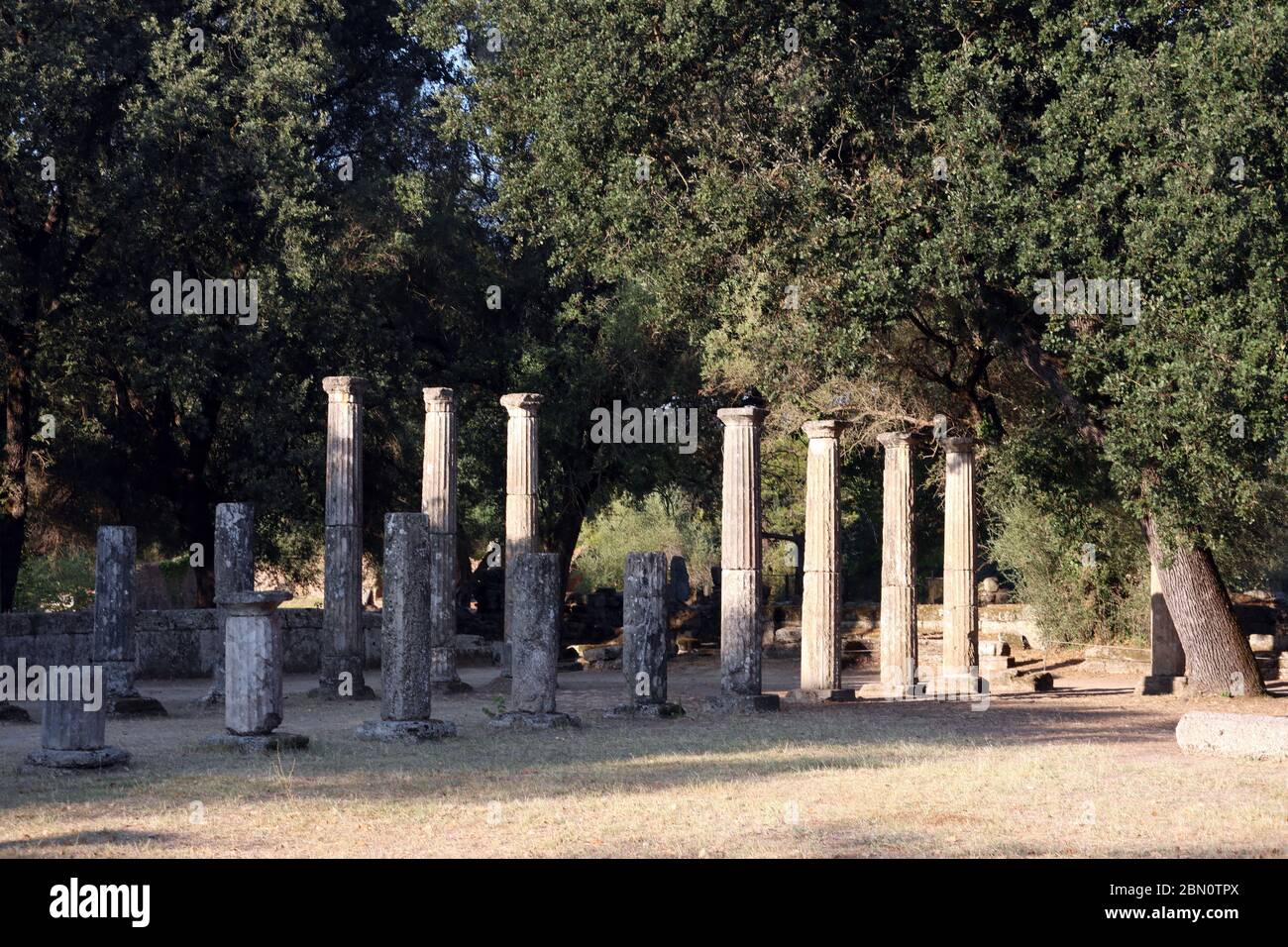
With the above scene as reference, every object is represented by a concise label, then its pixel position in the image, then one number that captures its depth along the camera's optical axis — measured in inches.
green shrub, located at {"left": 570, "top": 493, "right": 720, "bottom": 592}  1967.3
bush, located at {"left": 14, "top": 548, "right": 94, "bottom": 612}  1327.5
